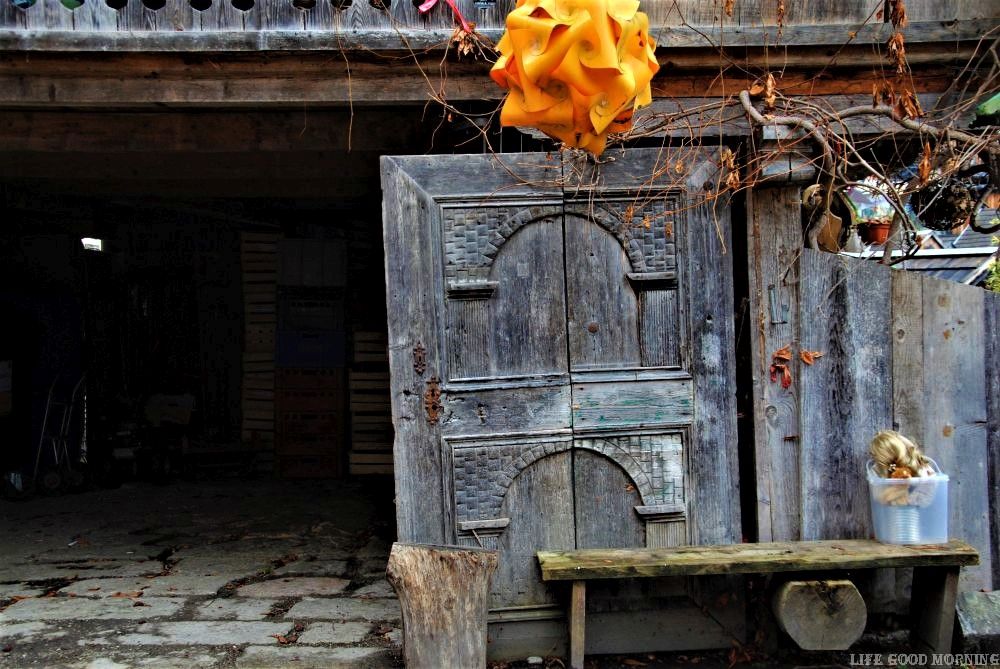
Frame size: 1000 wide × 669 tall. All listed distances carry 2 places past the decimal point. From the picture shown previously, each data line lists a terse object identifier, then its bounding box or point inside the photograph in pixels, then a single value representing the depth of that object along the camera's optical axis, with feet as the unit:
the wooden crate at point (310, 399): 32.60
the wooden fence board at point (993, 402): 14.90
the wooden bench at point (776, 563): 13.64
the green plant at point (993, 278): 27.86
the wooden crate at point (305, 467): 32.32
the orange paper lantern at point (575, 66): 10.85
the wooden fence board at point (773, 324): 14.90
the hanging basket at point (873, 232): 17.98
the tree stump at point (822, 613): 13.78
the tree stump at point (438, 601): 13.32
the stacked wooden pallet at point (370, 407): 31.65
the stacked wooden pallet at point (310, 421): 32.40
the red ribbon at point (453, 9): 13.88
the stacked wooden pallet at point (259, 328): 33.12
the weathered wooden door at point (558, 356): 14.35
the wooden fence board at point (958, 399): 14.87
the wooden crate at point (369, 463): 31.55
